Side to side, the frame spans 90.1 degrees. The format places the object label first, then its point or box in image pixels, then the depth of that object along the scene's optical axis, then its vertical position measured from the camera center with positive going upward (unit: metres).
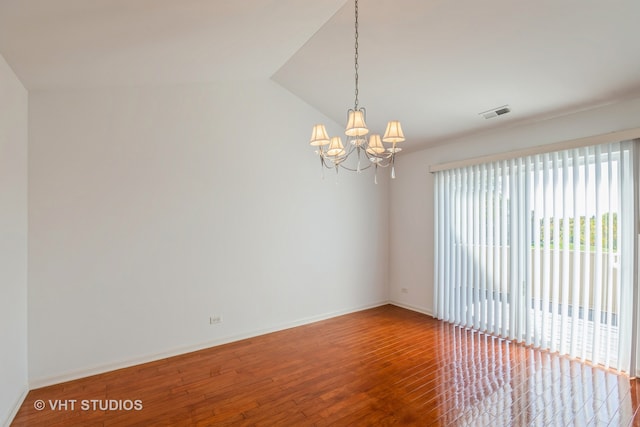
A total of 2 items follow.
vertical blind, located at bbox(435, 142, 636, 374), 3.06 -0.46
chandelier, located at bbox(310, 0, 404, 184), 2.32 +0.58
